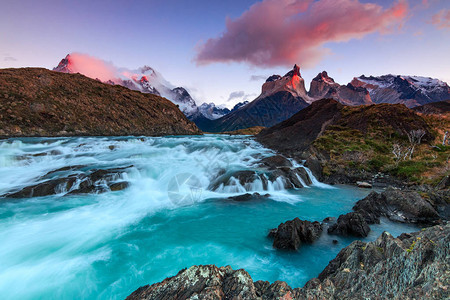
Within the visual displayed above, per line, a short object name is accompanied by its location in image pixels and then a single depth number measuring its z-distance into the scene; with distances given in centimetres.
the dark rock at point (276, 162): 2102
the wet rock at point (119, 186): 1557
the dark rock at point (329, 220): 1087
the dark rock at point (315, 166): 2017
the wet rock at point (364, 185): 1692
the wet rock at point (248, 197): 1471
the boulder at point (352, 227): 906
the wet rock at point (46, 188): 1363
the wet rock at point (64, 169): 1689
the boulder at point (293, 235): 855
